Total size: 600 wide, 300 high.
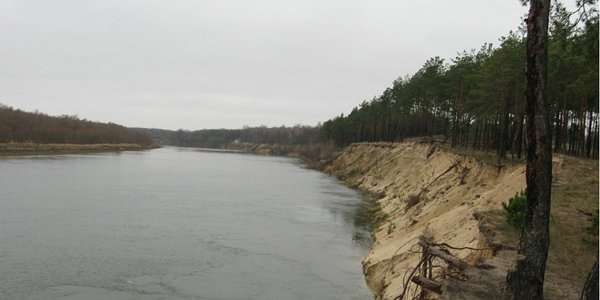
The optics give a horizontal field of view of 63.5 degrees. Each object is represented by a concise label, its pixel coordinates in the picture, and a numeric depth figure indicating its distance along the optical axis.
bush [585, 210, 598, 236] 11.99
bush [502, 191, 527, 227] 13.65
